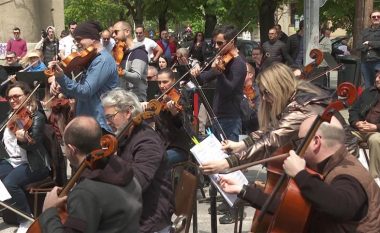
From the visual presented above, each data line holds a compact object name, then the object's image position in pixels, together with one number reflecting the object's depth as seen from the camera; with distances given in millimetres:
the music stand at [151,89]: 8883
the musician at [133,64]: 7465
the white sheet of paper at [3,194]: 5243
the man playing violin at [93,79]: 5723
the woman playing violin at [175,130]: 6449
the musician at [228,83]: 6777
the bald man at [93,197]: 3170
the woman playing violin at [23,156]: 6195
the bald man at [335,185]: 2969
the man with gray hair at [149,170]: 4168
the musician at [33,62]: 9477
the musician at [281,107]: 4383
